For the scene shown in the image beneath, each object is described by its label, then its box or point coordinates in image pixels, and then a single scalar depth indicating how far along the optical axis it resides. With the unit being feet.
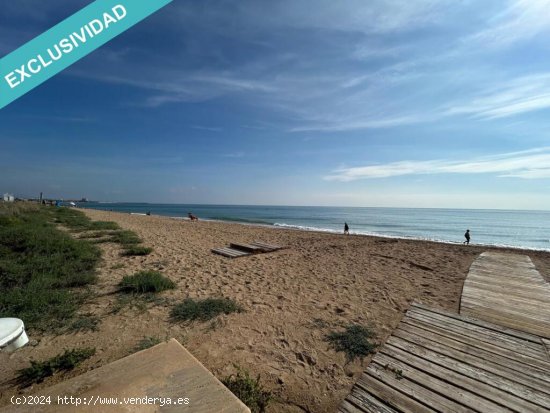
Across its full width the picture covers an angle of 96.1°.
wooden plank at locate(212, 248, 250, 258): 33.23
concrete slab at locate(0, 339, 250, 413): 6.05
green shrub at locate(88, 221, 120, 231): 51.56
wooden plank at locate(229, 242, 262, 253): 36.86
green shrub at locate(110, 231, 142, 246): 37.04
